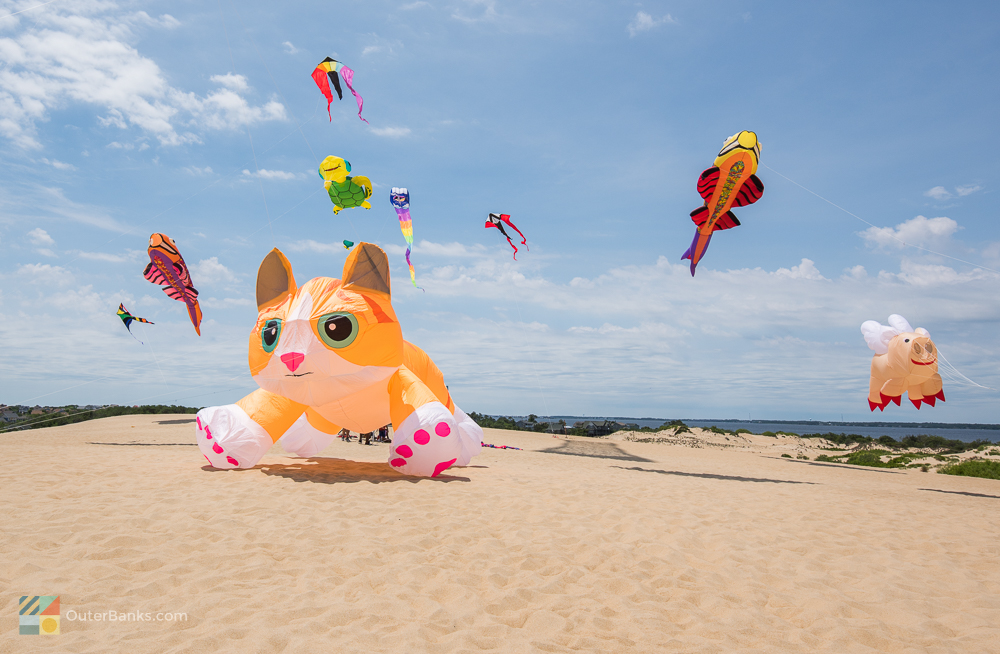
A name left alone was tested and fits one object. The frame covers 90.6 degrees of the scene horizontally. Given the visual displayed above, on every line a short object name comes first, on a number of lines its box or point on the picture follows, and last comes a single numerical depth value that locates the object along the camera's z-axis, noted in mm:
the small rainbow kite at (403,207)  12078
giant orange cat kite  7598
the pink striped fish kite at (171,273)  14961
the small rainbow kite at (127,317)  20047
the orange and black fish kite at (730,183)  9125
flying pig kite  11625
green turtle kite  11242
